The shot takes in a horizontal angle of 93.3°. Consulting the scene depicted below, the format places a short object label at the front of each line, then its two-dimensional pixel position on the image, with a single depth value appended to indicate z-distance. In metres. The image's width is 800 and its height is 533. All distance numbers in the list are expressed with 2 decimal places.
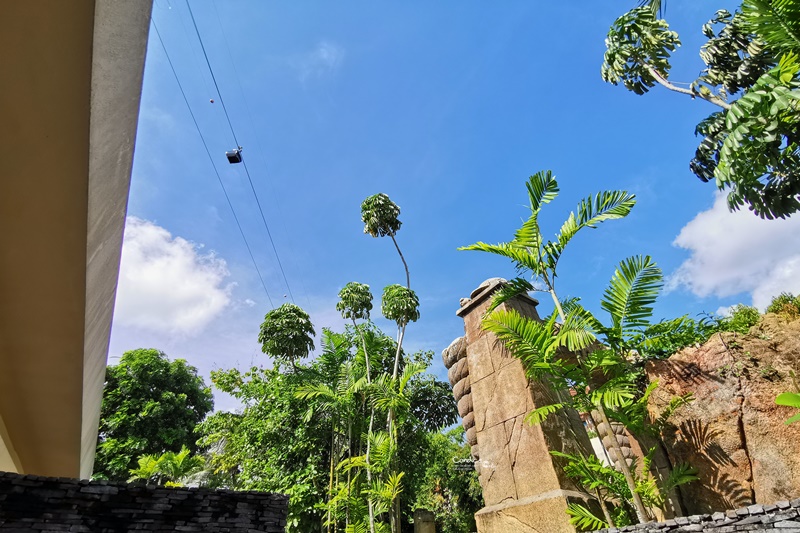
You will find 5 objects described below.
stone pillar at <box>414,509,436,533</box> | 7.16
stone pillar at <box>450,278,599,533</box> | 2.66
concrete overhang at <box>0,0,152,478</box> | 1.37
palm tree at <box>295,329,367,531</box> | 7.08
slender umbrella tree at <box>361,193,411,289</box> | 12.00
